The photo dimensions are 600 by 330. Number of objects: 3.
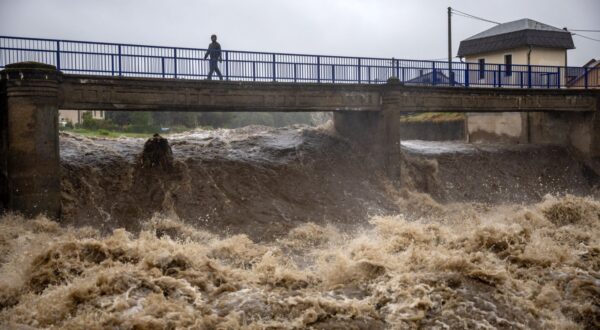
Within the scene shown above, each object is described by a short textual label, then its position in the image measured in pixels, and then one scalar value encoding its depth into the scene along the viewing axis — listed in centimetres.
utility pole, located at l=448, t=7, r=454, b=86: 4482
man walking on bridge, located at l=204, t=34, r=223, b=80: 2306
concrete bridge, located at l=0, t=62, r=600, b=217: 1931
